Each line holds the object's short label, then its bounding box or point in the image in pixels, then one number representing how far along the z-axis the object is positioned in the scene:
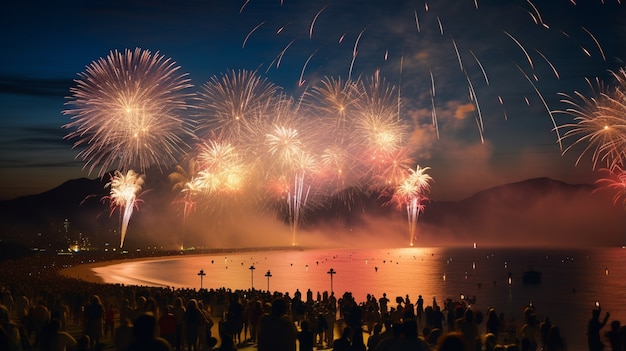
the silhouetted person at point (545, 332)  14.96
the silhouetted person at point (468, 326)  12.52
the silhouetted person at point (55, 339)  10.08
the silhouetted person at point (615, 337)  12.66
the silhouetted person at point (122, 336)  11.00
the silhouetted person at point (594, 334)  13.93
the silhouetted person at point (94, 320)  14.34
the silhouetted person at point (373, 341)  12.85
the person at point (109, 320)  18.22
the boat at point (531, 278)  91.44
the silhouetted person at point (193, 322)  13.38
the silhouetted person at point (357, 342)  10.14
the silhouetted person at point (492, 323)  15.21
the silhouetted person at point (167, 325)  12.82
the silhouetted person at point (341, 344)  10.46
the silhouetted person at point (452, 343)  5.06
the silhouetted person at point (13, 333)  8.97
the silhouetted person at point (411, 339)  6.35
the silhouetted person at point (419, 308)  27.51
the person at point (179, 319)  14.94
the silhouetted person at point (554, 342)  13.62
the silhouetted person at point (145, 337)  5.35
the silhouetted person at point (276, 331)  8.02
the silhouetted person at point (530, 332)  13.74
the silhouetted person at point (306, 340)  10.72
